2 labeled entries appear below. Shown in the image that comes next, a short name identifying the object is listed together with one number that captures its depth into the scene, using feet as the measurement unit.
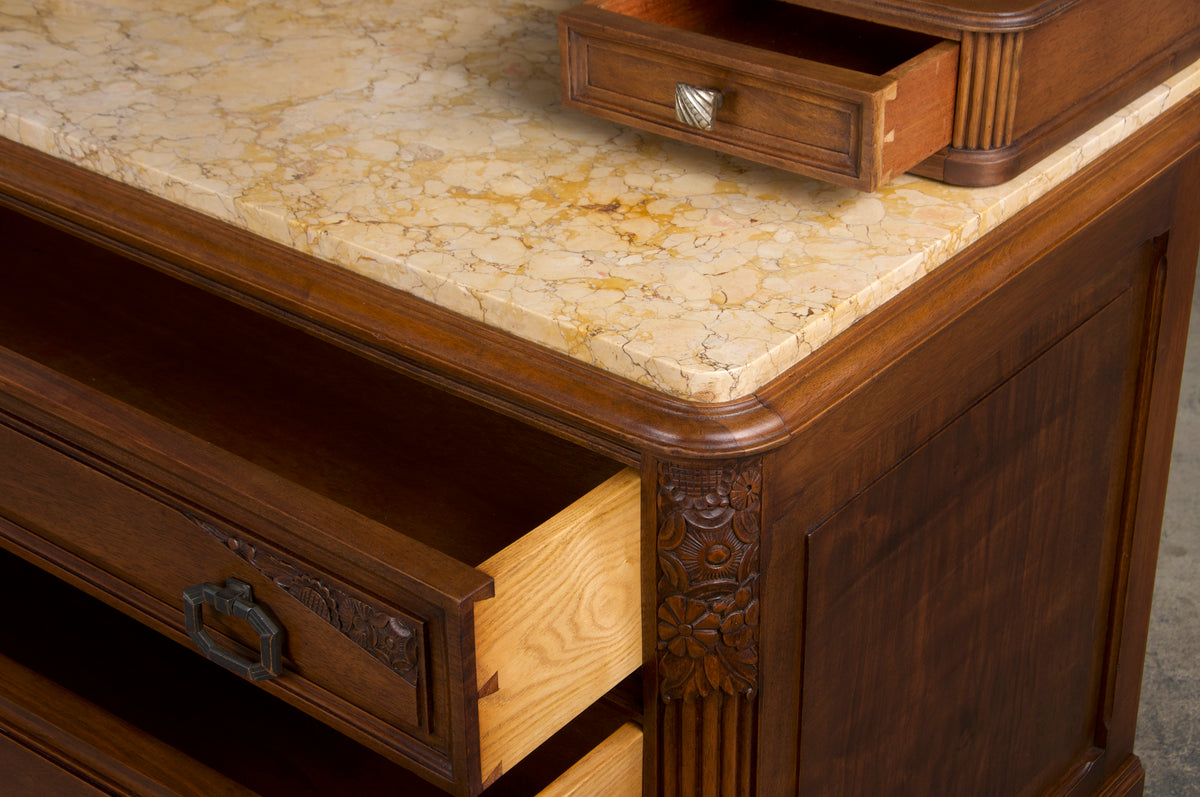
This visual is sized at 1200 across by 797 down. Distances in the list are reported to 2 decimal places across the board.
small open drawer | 7.46
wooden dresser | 7.22
